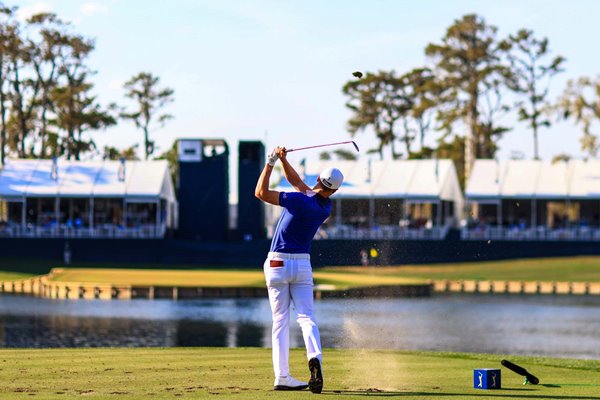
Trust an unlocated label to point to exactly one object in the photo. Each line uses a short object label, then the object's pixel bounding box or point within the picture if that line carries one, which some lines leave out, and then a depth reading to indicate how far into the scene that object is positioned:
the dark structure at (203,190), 72.19
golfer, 11.12
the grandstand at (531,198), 71.00
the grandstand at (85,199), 69.75
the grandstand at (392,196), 70.56
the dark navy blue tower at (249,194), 71.88
